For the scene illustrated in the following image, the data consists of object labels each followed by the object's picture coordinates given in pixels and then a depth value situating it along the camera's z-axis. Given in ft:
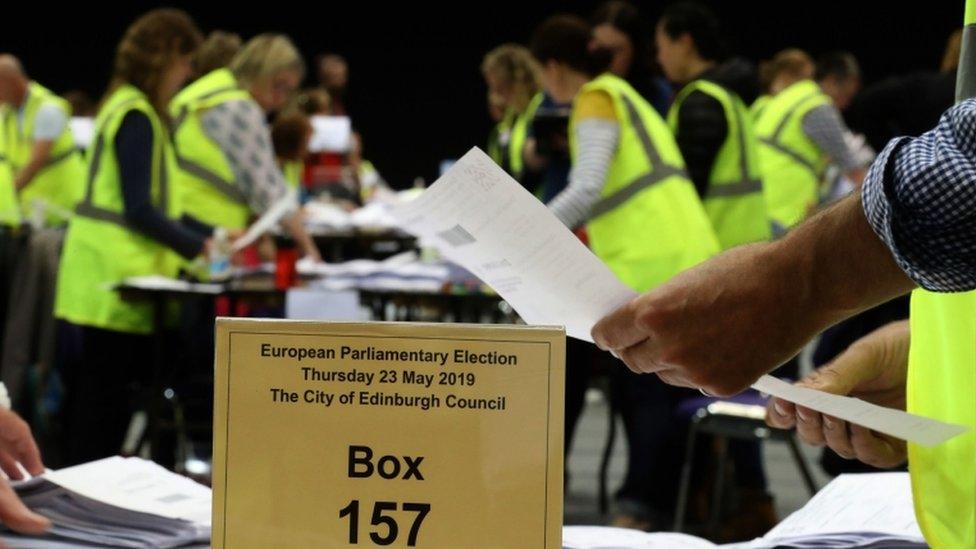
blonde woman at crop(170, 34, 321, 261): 15.33
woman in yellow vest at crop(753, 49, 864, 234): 18.98
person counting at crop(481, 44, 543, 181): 21.08
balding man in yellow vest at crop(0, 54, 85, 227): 20.92
